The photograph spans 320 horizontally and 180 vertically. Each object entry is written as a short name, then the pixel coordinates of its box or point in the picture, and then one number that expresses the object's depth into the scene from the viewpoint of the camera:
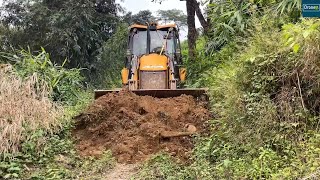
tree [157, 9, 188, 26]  37.72
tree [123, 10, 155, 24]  20.77
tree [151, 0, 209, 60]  15.19
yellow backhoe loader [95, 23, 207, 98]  8.62
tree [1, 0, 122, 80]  17.16
